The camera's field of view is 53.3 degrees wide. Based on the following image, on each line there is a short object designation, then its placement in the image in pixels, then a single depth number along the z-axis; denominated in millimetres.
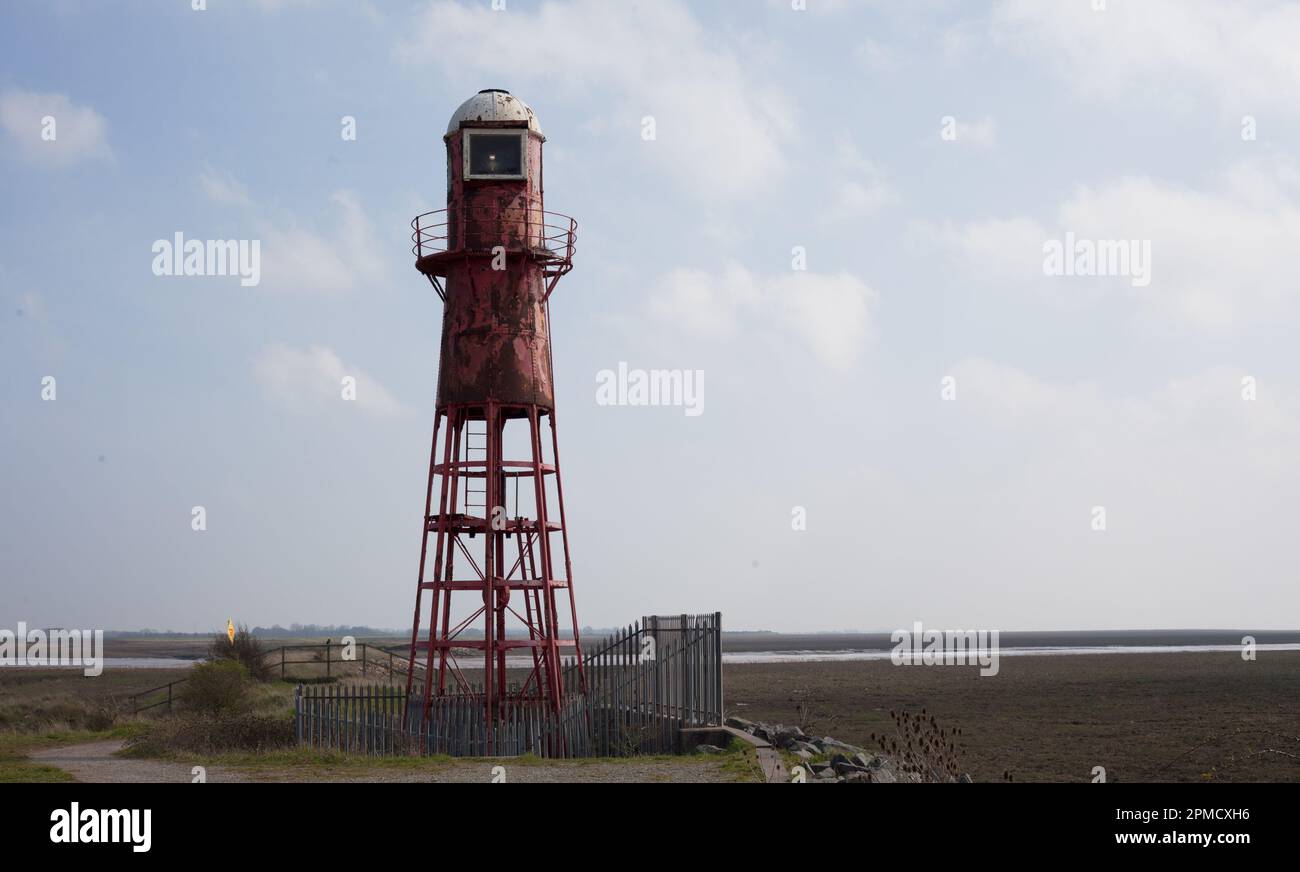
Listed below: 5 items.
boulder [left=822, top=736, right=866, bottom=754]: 23242
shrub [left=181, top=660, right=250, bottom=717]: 30688
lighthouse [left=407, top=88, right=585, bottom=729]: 26469
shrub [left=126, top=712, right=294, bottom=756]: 23781
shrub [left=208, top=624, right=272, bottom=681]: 43531
